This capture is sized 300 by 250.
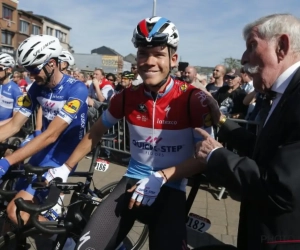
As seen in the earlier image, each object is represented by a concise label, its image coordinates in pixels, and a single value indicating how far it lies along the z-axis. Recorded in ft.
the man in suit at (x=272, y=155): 4.89
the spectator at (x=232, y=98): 22.34
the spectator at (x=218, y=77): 26.48
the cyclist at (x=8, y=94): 18.36
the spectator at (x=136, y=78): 25.38
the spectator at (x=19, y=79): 40.14
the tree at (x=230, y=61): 137.03
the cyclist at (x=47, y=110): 9.78
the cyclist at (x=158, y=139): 7.82
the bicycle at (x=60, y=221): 8.47
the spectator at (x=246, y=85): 22.83
